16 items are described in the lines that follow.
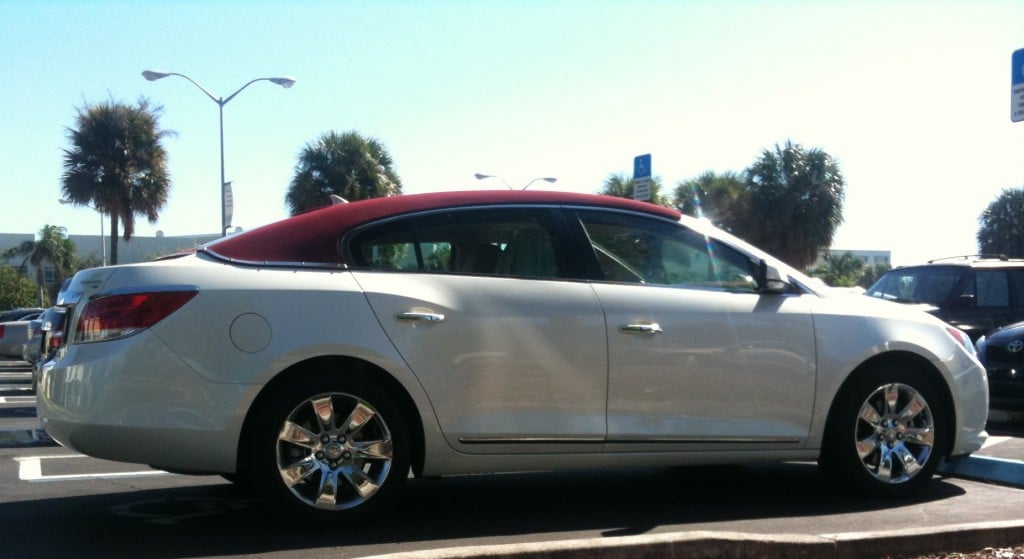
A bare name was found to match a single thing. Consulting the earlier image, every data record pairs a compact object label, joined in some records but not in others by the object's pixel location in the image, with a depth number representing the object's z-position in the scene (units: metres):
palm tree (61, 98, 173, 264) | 33.03
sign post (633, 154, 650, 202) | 18.50
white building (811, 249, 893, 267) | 128.75
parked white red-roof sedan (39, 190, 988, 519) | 4.59
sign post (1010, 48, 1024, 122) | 10.03
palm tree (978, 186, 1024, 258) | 54.41
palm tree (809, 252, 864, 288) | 85.04
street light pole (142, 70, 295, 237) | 25.06
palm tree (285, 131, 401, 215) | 30.61
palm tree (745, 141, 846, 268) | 34.34
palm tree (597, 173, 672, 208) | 32.66
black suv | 12.34
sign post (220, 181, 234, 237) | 25.94
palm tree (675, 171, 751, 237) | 35.25
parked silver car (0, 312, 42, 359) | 18.41
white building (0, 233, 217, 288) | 57.25
